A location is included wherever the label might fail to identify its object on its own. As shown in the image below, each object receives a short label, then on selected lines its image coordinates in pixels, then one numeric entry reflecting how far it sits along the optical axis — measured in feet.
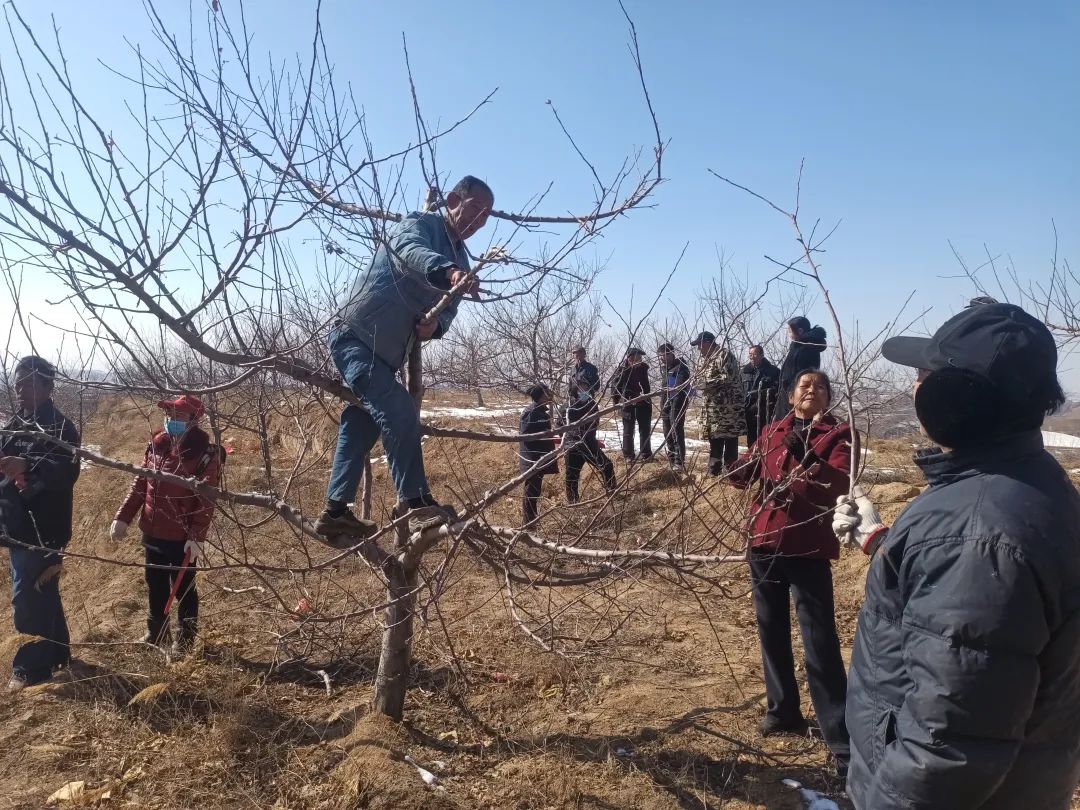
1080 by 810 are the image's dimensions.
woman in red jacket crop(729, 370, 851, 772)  9.62
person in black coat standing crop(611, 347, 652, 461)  25.23
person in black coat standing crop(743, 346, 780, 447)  23.76
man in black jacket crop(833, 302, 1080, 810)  3.92
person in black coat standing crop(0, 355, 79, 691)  12.22
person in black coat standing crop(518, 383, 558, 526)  13.32
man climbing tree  8.13
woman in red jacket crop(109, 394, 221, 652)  12.92
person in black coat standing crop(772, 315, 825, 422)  15.25
